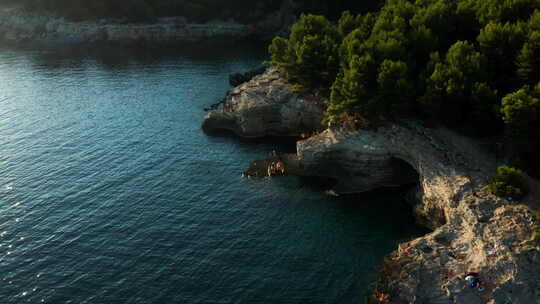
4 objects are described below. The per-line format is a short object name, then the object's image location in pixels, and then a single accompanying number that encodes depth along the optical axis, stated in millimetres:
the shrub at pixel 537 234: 44591
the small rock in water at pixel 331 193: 67438
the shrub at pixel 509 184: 50478
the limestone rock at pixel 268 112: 85250
